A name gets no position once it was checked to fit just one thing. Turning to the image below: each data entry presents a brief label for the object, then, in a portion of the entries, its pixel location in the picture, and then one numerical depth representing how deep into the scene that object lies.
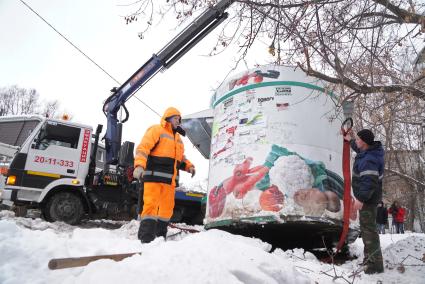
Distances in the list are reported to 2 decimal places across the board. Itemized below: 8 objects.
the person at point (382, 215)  13.09
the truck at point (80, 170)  8.41
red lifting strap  4.83
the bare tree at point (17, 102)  35.14
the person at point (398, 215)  14.41
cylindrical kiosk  4.85
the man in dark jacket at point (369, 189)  4.11
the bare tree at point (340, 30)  4.16
